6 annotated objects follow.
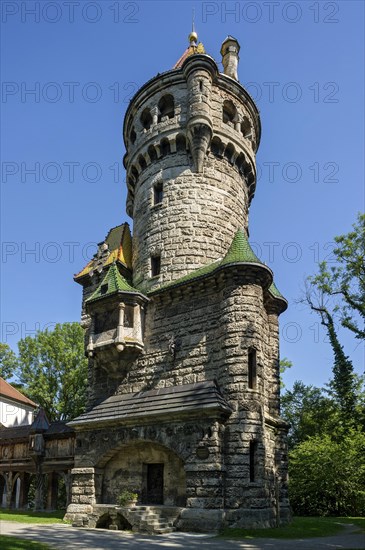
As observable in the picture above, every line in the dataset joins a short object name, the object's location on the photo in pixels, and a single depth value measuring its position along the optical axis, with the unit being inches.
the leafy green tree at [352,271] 1011.3
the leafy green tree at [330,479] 871.7
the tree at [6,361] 1644.9
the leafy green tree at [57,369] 1373.0
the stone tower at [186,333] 580.1
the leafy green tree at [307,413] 1150.3
